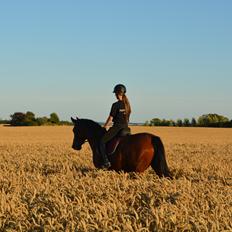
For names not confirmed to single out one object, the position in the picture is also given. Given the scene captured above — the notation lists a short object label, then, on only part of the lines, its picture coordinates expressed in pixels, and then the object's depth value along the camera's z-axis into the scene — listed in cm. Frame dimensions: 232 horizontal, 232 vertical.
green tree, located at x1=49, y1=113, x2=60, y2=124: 8769
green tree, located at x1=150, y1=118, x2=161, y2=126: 8502
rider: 1197
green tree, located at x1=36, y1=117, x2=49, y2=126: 8444
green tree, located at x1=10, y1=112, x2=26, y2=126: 8421
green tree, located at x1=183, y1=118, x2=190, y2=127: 8262
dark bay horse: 1193
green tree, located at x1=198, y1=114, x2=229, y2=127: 8112
